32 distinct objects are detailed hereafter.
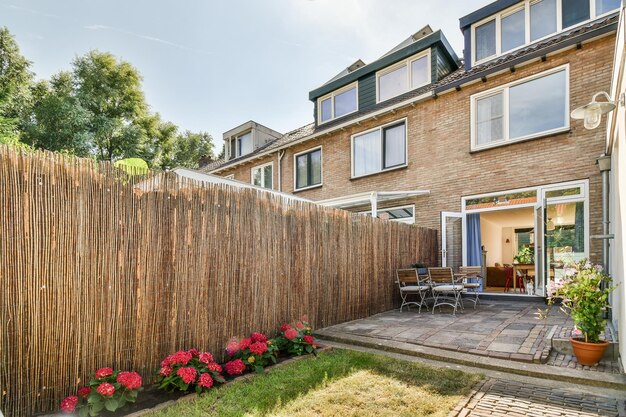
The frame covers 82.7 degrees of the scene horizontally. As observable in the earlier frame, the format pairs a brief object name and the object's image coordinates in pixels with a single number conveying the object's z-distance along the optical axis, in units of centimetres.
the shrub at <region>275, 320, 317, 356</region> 448
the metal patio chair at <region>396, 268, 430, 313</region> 721
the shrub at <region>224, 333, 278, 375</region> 387
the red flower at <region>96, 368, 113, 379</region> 293
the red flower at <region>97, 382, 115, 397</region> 282
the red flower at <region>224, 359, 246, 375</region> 366
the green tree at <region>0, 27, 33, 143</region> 1814
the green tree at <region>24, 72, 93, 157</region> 1811
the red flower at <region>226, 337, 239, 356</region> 408
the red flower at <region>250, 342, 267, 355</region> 395
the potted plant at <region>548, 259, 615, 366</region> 378
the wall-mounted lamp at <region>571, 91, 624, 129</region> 358
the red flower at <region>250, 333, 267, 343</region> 418
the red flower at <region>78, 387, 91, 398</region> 286
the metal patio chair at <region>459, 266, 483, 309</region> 805
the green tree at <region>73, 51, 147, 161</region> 2025
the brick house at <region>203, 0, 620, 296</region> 752
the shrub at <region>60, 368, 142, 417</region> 278
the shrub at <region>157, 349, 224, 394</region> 324
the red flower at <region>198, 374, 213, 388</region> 326
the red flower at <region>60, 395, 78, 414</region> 273
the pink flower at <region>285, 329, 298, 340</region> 448
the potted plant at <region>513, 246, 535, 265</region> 1174
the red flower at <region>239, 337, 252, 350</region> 404
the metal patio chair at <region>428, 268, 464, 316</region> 699
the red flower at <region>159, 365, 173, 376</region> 328
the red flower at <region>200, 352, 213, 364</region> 350
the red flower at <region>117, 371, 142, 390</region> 292
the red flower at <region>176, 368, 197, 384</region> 319
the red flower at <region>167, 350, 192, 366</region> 336
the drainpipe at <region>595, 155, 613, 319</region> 582
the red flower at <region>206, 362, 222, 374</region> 345
